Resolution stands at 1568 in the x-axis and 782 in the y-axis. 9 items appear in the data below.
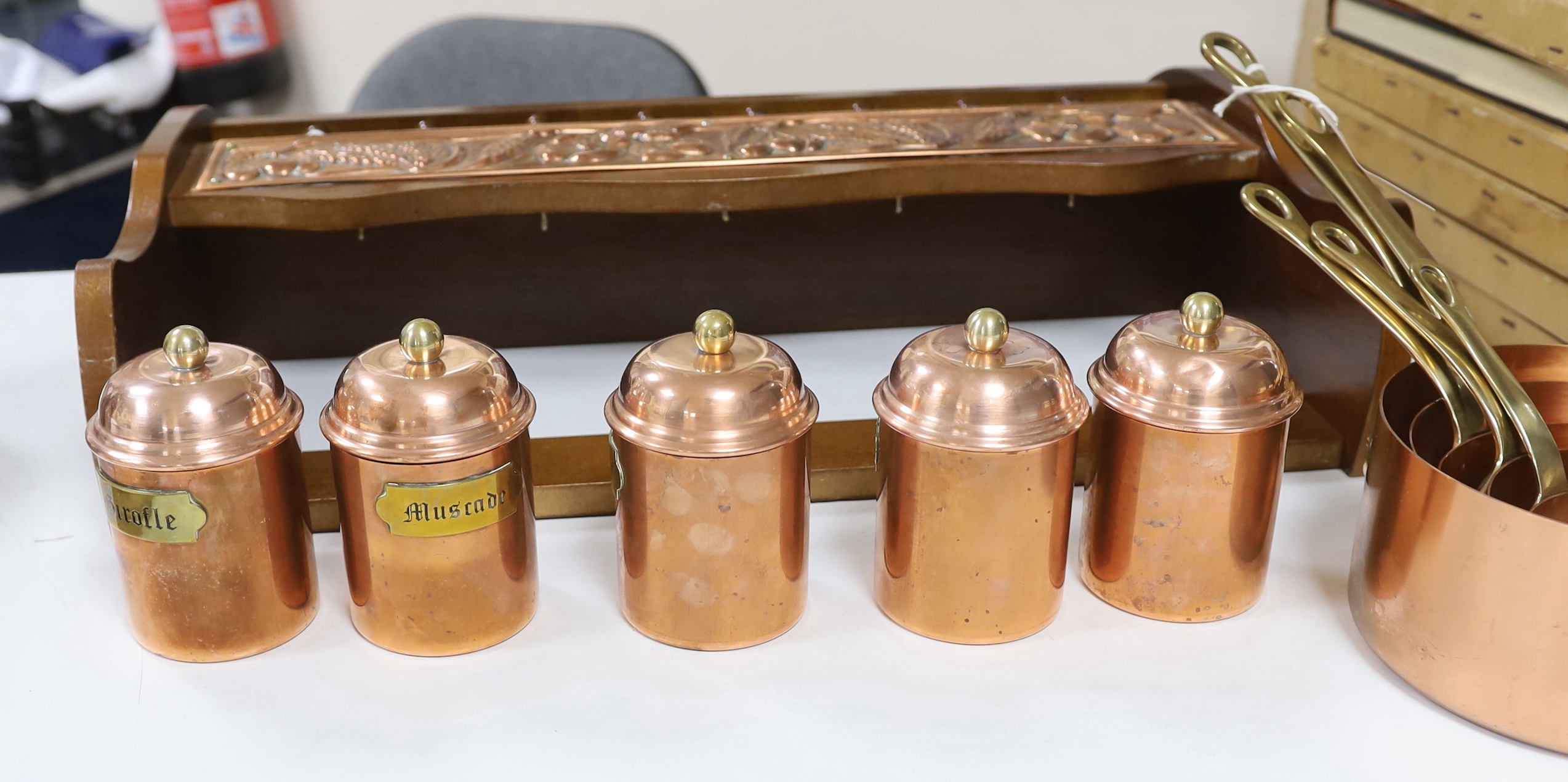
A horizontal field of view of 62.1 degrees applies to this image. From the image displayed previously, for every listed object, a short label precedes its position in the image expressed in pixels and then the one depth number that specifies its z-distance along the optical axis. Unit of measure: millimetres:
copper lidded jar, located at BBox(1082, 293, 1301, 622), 671
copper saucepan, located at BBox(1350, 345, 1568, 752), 580
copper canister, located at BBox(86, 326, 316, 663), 627
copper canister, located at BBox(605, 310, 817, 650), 640
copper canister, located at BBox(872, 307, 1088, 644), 648
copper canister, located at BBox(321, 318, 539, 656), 632
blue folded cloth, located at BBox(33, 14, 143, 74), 1985
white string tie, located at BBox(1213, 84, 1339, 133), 795
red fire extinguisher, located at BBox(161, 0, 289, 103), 2043
